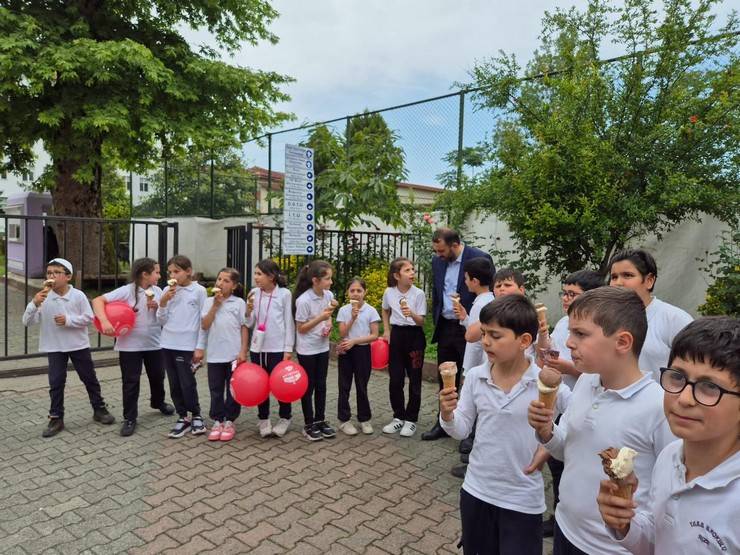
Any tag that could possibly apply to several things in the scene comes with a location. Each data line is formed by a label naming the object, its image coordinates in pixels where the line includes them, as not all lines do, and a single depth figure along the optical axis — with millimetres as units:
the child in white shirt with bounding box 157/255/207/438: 4875
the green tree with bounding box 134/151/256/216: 14758
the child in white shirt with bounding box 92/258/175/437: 4965
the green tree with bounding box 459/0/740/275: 5109
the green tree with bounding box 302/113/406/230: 8633
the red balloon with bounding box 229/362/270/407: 4438
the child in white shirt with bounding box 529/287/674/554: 1763
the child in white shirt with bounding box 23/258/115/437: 4824
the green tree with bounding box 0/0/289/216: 9578
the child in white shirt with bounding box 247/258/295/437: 4828
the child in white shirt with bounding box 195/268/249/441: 4758
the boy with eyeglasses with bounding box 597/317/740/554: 1254
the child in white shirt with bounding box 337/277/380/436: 4895
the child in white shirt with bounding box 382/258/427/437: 5059
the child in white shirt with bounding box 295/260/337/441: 4844
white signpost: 6652
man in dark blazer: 4887
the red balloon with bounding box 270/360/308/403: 4500
